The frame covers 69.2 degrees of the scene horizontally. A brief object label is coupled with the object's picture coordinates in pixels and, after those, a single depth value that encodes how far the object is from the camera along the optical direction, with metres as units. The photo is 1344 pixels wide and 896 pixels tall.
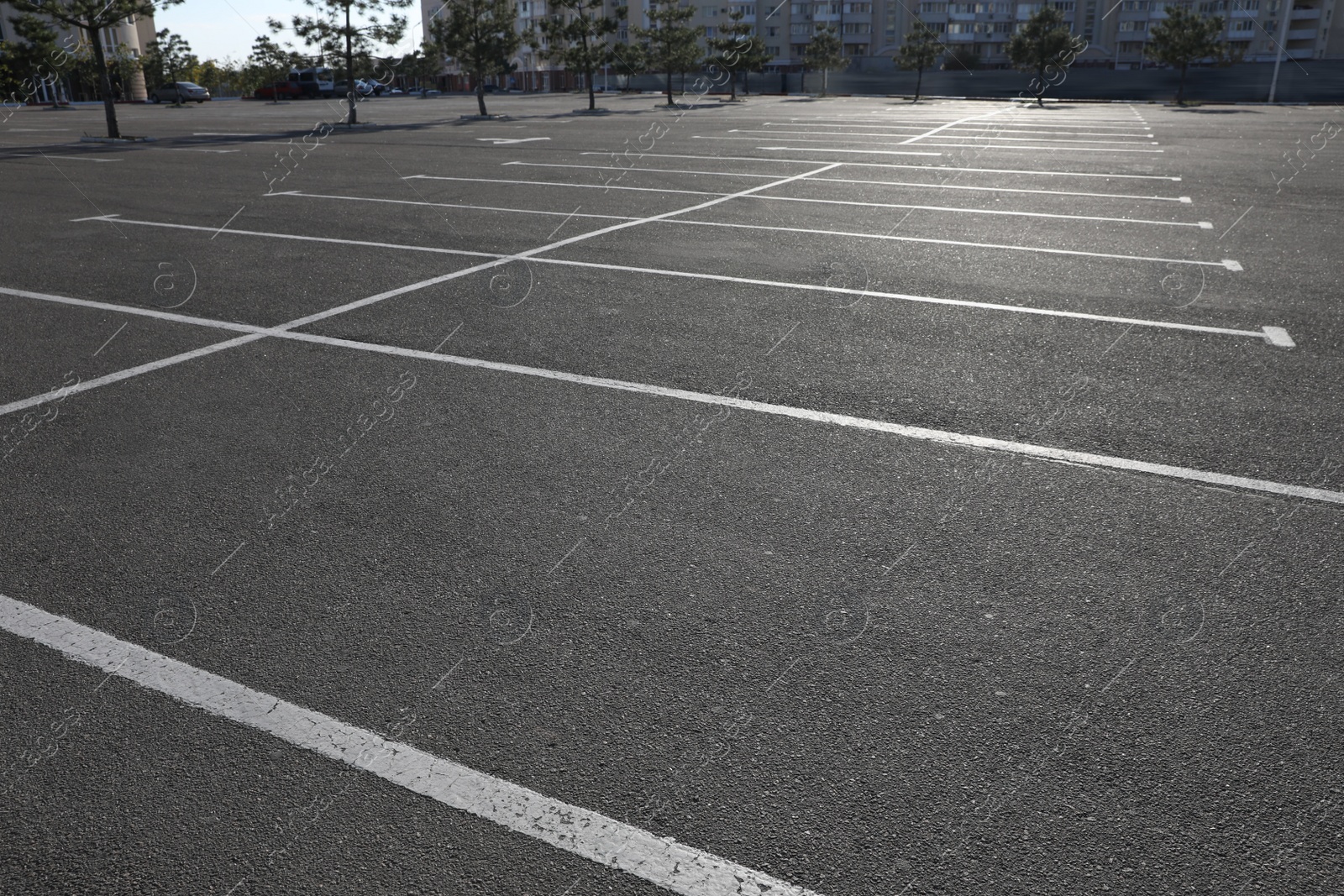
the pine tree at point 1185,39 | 41.44
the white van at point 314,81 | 57.72
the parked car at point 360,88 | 56.19
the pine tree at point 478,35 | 36.28
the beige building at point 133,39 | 58.91
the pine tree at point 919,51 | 48.78
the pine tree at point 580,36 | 39.97
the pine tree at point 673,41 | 44.16
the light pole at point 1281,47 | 38.53
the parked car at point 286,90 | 58.88
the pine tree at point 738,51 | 50.22
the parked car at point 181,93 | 62.19
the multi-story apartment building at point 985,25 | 93.19
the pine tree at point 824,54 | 54.09
